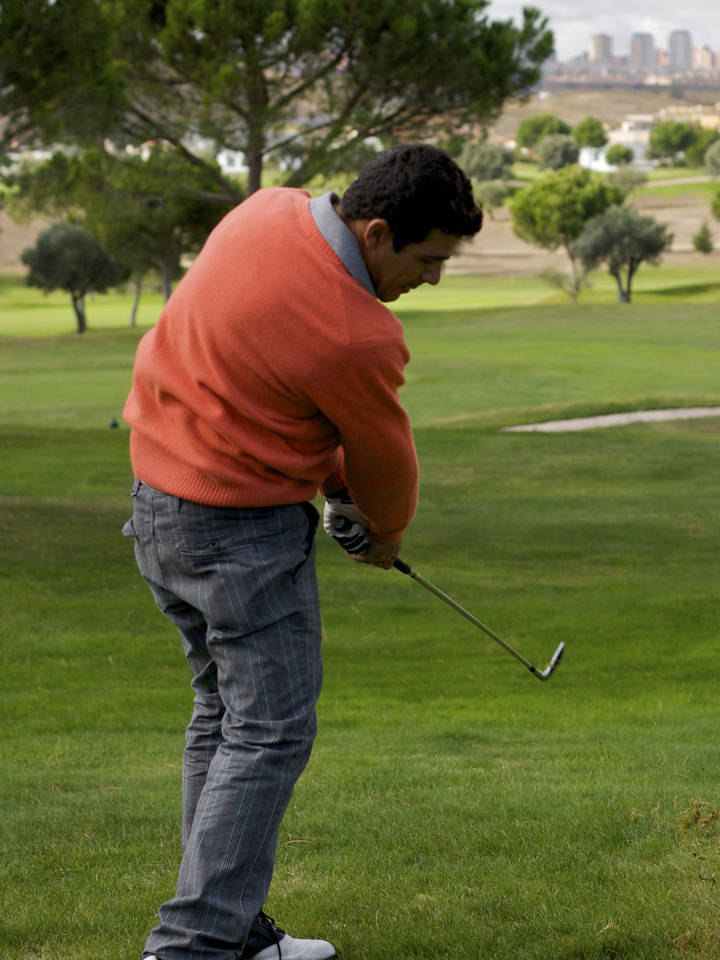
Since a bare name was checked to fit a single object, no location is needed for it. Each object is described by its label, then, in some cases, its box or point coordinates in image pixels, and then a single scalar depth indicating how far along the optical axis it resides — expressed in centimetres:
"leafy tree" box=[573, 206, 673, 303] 6531
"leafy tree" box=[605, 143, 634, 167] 18438
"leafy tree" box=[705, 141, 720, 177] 12975
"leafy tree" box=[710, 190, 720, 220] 8612
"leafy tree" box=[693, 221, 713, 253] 8969
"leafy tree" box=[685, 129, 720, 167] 17038
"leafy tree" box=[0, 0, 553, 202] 2575
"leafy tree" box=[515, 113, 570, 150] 19825
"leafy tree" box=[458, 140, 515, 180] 12706
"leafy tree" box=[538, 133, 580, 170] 14588
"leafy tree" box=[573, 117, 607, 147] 19450
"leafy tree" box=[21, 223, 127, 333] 5831
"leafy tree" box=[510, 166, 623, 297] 7600
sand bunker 2083
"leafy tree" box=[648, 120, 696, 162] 18925
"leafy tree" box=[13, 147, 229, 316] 3061
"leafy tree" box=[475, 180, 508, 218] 10812
